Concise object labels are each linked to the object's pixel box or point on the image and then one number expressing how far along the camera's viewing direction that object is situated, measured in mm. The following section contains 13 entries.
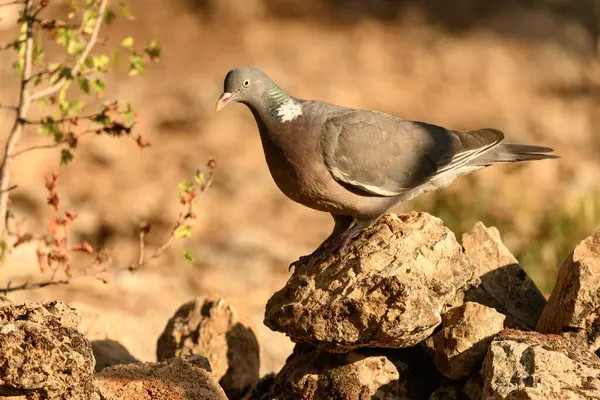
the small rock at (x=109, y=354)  9937
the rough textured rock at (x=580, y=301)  8016
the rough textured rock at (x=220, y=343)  9914
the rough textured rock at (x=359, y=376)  8469
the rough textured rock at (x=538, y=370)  6957
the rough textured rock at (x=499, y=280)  9352
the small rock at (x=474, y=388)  7980
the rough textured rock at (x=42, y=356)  6605
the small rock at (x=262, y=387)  9625
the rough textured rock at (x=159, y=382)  7762
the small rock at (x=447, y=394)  8336
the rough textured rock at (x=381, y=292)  7918
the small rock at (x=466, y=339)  8148
